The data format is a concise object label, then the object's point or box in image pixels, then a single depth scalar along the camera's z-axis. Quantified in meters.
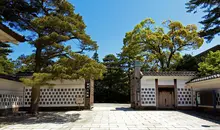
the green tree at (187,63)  16.58
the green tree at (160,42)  17.25
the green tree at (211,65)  10.62
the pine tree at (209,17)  7.57
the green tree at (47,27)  7.65
